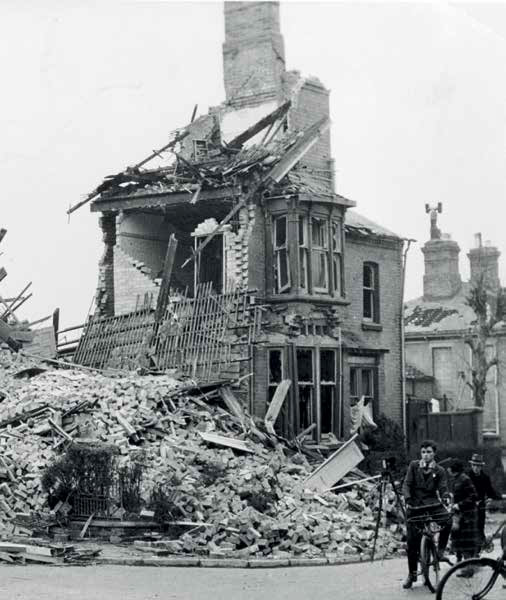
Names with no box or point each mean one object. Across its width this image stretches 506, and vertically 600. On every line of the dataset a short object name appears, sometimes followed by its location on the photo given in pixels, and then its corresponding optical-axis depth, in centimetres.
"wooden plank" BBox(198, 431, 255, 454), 2250
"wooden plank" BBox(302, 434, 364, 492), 2309
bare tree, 3531
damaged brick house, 2819
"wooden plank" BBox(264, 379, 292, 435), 2650
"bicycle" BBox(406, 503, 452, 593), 1348
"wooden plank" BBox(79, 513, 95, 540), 1828
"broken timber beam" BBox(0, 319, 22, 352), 3068
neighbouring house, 4012
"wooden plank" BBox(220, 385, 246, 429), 2498
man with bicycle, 1393
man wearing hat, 1538
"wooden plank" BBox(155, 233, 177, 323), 2816
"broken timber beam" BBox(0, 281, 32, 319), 3322
